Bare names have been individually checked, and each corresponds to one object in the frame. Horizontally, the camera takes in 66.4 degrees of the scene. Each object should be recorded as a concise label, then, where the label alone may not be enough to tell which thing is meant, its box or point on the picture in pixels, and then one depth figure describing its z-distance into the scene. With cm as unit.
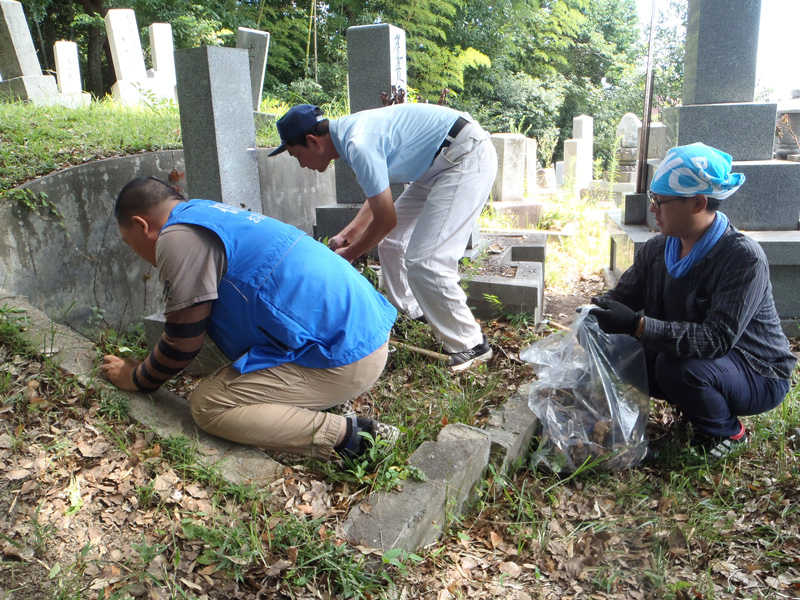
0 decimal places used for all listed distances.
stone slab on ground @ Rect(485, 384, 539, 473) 253
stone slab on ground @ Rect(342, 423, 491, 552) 201
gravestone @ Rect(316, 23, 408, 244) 493
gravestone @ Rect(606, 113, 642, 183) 1438
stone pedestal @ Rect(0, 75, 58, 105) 814
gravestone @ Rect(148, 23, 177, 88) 1041
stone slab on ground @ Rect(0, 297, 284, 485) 233
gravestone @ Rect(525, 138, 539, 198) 1036
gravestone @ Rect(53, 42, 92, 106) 995
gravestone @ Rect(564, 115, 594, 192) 1233
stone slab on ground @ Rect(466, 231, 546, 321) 399
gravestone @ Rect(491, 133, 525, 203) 877
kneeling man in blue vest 214
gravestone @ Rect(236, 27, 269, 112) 826
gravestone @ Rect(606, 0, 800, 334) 431
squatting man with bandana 245
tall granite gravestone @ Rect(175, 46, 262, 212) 403
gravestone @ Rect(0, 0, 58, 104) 812
